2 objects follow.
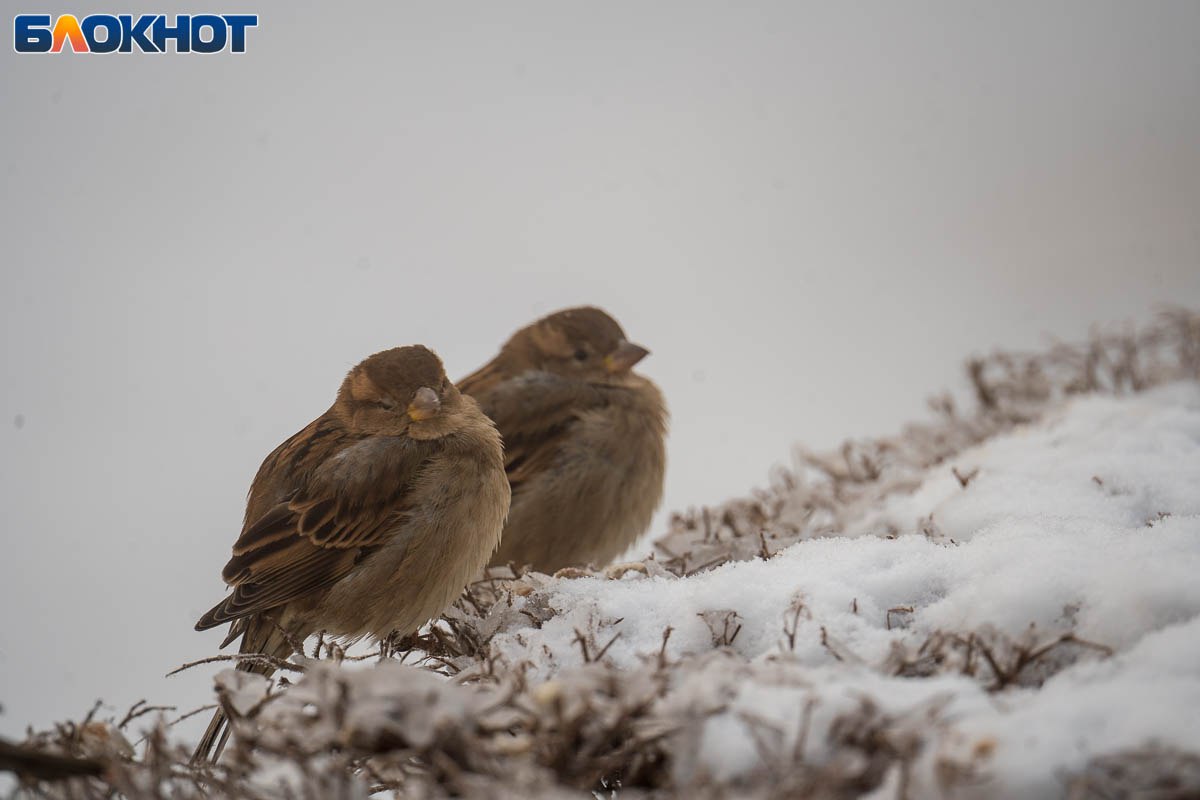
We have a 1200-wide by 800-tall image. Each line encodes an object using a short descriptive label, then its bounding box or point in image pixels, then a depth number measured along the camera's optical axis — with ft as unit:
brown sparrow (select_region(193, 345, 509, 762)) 18.11
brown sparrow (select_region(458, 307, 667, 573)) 24.90
